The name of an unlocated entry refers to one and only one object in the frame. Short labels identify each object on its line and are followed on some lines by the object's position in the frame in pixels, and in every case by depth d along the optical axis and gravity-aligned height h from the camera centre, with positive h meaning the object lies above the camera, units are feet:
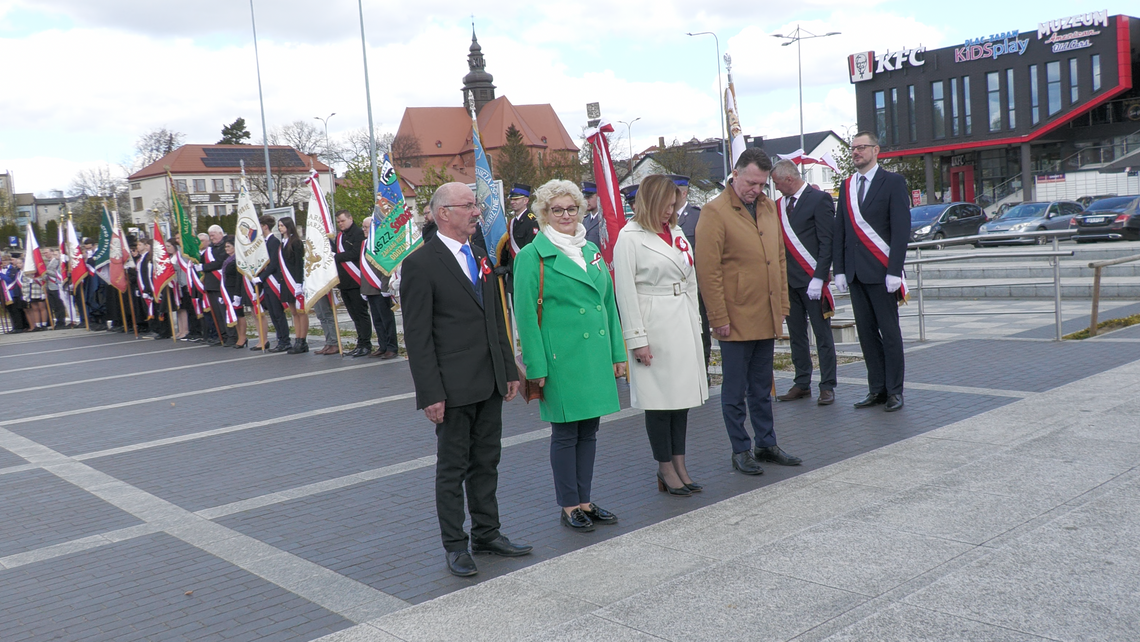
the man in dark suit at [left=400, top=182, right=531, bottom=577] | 14.94 -1.81
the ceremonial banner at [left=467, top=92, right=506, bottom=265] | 30.30 +1.04
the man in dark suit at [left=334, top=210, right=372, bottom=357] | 46.37 -1.02
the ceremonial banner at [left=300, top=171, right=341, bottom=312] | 47.52 -0.08
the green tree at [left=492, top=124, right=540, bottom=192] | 207.10 +16.01
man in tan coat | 19.85 -1.36
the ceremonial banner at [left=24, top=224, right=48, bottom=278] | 77.97 +1.31
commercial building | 165.68 +17.18
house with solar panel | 372.17 +34.81
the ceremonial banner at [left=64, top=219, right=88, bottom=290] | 73.77 +1.17
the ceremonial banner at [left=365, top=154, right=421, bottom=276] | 42.65 +0.76
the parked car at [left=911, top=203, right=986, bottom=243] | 111.65 -2.13
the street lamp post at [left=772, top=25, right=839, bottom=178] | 152.97 +28.74
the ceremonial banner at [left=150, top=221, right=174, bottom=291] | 61.87 +0.02
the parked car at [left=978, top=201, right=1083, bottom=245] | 100.07 -2.34
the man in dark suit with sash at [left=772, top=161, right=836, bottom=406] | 26.66 -1.33
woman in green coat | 16.34 -1.56
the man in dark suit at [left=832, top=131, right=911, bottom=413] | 24.89 -1.16
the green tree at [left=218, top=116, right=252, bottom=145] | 394.93 +53.03
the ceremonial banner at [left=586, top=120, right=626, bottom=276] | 24.67 +1.09
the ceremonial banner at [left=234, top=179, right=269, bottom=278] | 51.16 +0.76
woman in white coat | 17.92 -1.58
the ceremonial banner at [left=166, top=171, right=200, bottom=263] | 60.54 +1.91
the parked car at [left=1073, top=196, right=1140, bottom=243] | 85.87 -2.84
